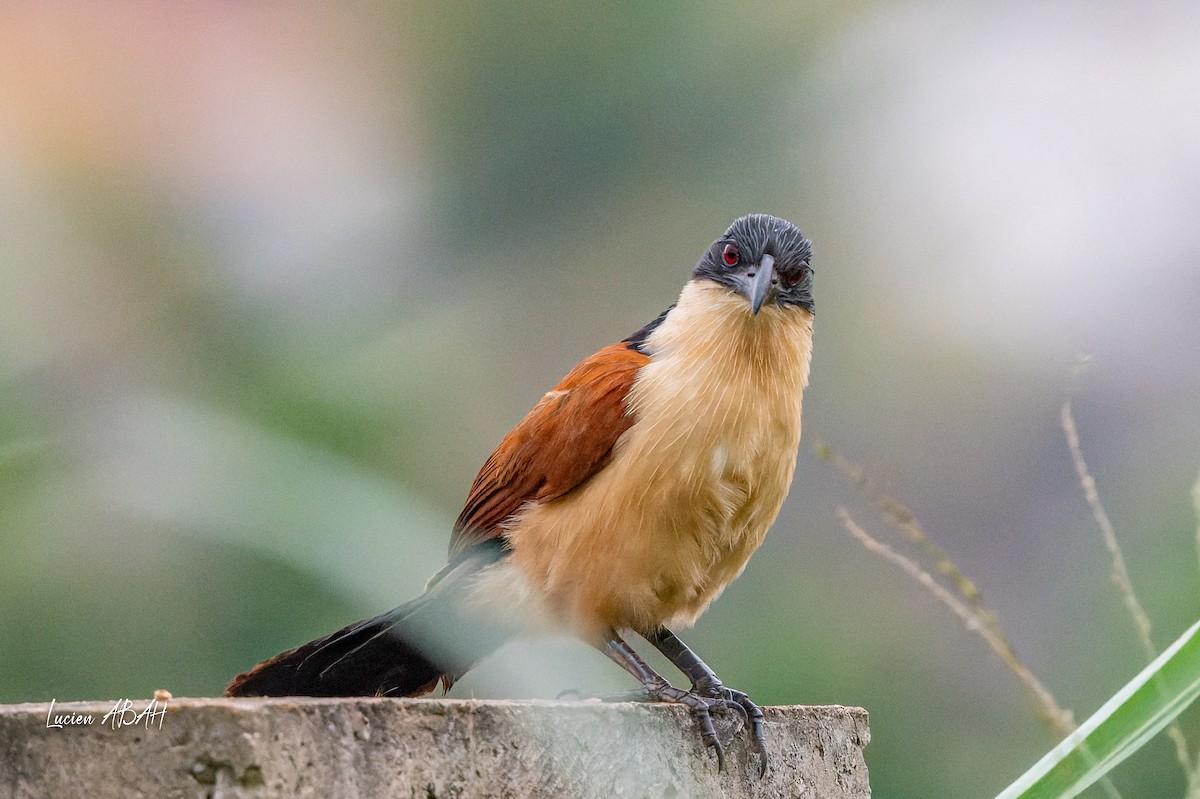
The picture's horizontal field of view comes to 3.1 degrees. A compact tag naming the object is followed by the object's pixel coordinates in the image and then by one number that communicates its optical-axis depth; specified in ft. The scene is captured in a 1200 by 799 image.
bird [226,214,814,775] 26.21
